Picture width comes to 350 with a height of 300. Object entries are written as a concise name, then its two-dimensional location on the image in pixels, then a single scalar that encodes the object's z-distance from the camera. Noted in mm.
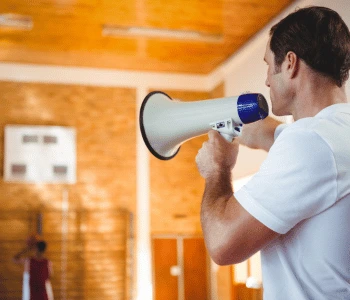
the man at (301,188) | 1051
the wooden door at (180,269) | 7609
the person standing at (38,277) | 6504
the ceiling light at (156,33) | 6160
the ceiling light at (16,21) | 5906
